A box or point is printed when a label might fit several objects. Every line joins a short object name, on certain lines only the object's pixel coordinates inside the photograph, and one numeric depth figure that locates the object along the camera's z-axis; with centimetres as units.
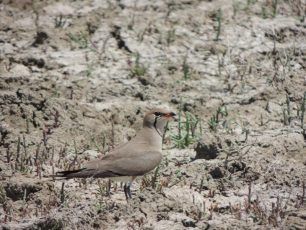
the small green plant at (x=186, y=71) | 2067
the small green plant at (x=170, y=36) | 2184
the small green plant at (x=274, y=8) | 2258
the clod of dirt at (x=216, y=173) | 1644
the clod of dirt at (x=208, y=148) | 1731
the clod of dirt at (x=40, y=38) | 2195
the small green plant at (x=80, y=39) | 2189
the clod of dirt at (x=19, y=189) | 1576
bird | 1548
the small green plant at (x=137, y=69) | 2077
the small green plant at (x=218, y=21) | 2188
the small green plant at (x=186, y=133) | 1844
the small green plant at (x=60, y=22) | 2244
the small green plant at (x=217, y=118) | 1902
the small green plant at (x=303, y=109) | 1847
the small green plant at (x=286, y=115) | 1886
